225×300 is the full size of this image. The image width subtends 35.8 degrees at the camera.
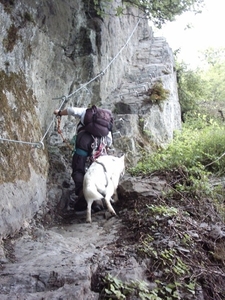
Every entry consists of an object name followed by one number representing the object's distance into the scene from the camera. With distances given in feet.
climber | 20.85
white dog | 18.02
